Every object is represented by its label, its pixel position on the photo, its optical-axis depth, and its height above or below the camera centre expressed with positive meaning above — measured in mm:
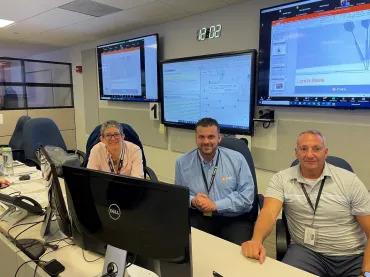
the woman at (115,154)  2520 -526
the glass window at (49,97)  5401 -89
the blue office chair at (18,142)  4000 -670
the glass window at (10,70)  5004 +356
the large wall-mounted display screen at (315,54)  2463 +321
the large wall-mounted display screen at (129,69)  4176 +324
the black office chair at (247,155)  2162 -467
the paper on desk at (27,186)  2332 -739
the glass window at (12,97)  5016 -83
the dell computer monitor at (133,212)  960 -407
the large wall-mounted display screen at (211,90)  3234 +15
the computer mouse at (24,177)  2622 -730
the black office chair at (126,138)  2795 -434
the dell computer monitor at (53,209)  1378 -544
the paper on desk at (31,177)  2580 -744
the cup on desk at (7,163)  2816 -653
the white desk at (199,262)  1229 -720
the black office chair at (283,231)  1658 -787
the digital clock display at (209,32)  3529 +690
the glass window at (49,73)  5941 +378
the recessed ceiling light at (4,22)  4005 +922
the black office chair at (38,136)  3699 -549
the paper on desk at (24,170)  2891 -749
